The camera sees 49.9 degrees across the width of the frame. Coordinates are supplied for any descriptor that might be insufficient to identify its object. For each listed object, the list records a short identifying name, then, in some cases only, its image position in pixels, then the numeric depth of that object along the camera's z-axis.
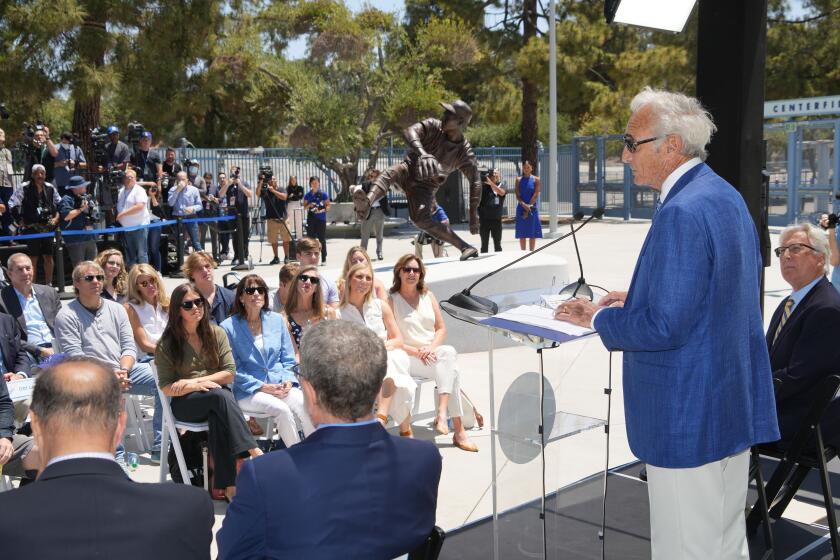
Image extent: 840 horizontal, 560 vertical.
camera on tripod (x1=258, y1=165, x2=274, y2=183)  15.41
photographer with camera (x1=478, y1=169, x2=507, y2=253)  14.73
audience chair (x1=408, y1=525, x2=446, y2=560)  2.25
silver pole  19.12
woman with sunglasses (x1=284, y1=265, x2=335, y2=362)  5.79
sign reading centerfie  18.39
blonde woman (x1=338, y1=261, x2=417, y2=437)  5.71
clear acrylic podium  3.72
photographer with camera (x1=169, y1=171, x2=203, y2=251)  14.62
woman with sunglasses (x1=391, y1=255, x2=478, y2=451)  5.89
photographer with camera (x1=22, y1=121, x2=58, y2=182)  13.02
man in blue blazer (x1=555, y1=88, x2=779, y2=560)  2.62
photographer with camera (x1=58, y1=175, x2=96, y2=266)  11.95
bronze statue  9.23
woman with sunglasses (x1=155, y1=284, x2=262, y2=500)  4.82
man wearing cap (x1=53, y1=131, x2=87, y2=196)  13.27
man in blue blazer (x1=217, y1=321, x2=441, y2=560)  2.08
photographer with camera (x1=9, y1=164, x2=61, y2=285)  11.84
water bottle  5.50
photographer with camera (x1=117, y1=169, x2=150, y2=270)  12.65
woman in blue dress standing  14.36
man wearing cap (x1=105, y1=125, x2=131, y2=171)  14.20
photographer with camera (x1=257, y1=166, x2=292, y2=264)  15.59
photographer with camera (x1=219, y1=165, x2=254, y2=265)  15.45
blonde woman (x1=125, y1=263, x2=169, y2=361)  5.82
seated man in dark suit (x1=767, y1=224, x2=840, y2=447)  3.93
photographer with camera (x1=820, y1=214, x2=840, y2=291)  6.25
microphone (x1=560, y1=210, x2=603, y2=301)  3.76
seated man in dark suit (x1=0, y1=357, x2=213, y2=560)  1.88
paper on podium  2.92
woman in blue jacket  5.17
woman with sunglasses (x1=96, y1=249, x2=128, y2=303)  6.49
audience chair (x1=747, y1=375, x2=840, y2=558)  3.71
